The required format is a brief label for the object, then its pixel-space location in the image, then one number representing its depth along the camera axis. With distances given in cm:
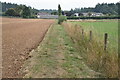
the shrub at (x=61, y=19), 5714
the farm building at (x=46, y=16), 15594
